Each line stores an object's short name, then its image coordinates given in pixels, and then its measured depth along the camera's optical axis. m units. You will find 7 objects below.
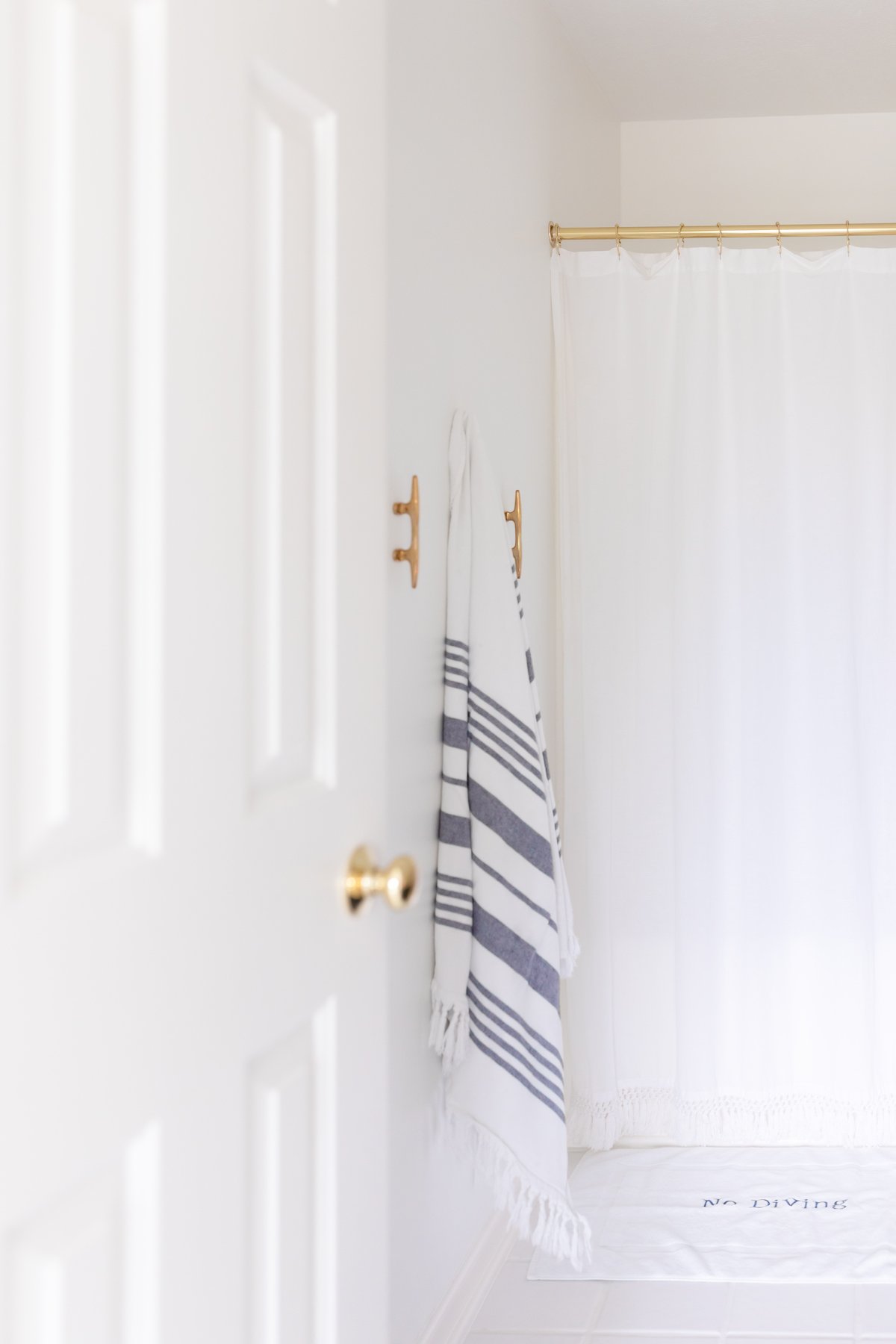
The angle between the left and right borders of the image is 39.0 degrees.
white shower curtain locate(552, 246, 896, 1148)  2.57
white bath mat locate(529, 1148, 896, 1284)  2.22
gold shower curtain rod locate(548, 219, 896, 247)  2.51
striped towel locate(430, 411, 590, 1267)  1.91
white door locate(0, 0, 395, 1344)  0.65
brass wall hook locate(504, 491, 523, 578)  2.21
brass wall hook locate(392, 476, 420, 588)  1.66
